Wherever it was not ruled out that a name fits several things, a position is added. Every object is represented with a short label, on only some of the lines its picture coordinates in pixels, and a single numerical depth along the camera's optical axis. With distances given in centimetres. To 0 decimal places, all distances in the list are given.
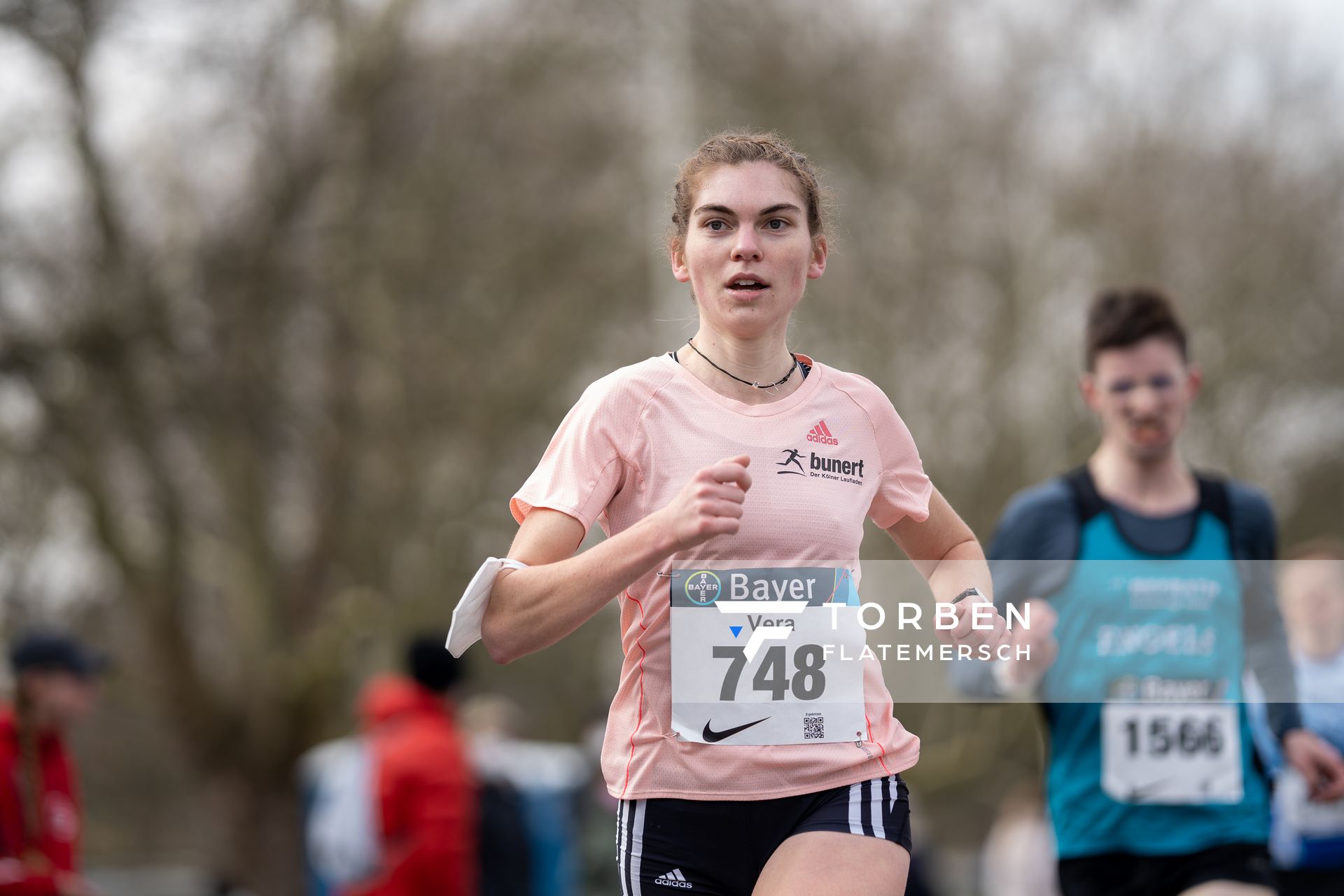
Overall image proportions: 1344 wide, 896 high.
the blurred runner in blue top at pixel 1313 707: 1201
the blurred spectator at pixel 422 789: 1430
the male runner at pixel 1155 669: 868
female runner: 579
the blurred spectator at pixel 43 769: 1238
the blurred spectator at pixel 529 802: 1817
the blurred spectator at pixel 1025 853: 2408
